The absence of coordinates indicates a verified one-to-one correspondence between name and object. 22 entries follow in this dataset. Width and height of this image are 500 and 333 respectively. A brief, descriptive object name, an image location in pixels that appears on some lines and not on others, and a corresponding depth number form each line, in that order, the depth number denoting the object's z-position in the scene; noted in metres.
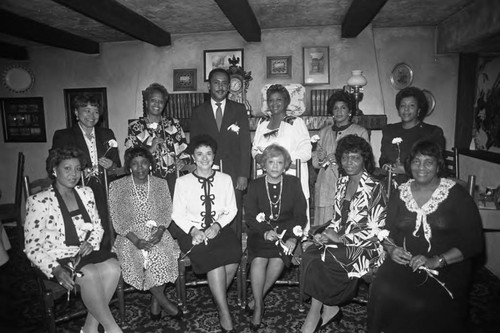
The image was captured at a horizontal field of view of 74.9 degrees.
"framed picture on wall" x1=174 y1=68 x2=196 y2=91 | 5.52
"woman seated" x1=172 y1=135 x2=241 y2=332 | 2.57
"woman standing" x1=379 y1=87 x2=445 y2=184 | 3.05
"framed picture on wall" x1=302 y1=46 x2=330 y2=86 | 5.20
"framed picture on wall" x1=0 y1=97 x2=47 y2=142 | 6.33
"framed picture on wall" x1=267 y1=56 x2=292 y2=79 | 5.29
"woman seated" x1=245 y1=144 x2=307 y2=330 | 2.52
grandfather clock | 5.09
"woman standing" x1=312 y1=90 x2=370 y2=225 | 3.14
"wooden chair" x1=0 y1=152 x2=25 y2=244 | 2.99
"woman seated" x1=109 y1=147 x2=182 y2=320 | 2.53
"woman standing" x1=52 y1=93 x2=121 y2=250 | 2.89
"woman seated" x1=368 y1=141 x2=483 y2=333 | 1.95
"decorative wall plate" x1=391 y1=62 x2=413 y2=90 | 5.18
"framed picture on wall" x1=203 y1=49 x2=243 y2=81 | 5.37
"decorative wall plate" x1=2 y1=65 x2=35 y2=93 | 6.27
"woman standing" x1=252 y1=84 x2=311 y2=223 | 3.20
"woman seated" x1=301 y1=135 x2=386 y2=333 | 2.29
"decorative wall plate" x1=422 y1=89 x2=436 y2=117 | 5.19
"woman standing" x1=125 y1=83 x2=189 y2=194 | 3.13
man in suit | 3.25
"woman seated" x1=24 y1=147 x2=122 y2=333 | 2.18
